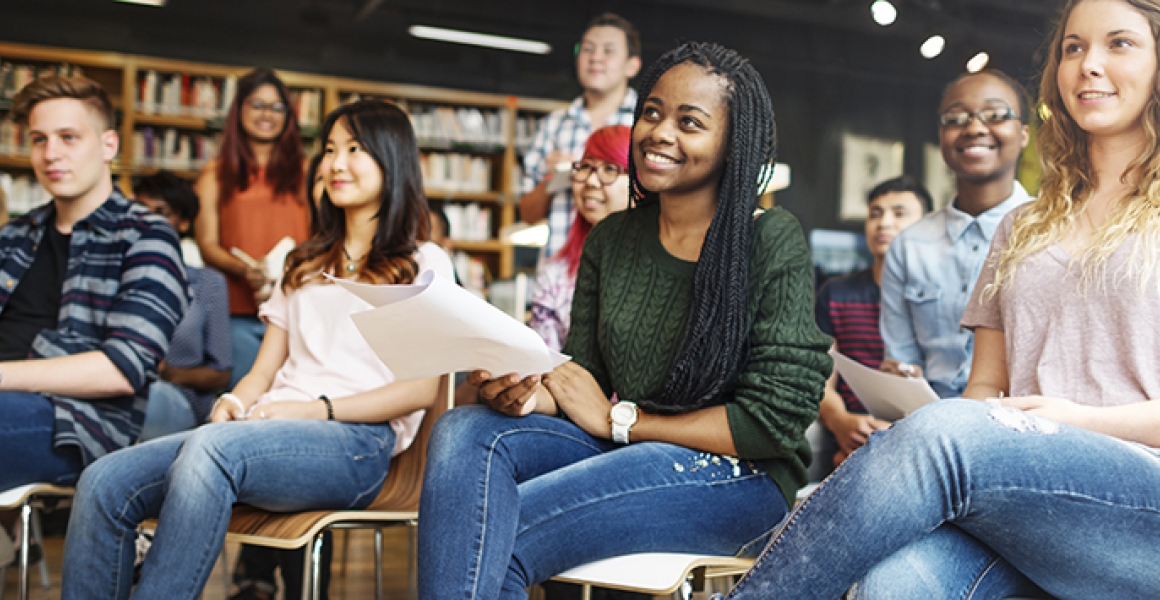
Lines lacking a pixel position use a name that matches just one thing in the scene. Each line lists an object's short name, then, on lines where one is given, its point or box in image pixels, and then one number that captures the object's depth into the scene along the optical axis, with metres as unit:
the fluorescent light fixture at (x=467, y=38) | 7.31
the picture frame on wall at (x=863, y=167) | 6.28
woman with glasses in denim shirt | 2.28
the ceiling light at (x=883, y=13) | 6.23
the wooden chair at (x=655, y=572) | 1.42
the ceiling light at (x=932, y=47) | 5.98
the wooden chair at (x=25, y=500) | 1.96
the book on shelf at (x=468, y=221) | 6.93
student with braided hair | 1.45
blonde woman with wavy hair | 1.23
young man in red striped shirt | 2.35
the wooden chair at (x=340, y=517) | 1.76
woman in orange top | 3.30
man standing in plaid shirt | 3.49
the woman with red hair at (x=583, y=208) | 2.53
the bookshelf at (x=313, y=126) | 6.24
